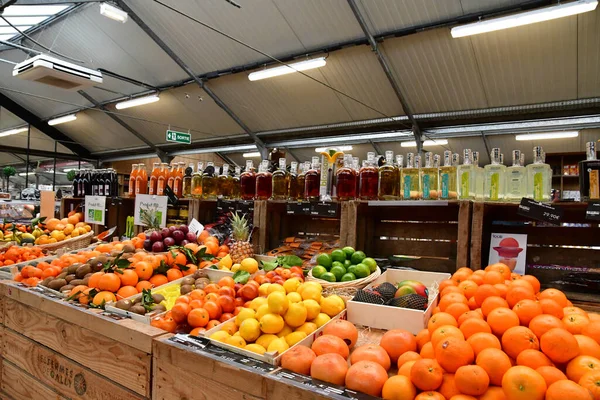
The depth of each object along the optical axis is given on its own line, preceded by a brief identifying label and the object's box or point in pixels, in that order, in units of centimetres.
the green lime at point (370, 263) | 199
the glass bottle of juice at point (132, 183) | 374
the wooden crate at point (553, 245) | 189
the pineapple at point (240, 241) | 248
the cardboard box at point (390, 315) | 146
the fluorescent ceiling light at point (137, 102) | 1126
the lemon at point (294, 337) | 139
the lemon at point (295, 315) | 145
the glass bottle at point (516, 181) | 200
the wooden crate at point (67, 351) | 157
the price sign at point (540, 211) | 171
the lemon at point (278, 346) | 132
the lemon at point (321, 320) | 153
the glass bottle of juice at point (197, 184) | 315
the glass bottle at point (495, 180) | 203
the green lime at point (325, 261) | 205
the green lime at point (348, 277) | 189
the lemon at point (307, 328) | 145
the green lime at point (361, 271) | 193
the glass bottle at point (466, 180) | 205
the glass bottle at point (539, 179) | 193
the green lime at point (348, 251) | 209
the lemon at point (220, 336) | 143
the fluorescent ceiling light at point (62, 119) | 1338
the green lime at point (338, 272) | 193
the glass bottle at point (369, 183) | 232
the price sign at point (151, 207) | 318
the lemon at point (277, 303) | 144
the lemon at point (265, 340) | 138
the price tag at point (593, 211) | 163
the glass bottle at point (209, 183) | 317
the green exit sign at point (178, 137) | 884
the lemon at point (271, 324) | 141
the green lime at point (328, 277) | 191
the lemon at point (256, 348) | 132
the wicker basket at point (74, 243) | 340
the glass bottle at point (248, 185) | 286
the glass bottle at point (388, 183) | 230
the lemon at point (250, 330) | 142
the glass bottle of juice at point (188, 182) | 322
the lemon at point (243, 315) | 153
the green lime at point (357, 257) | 204
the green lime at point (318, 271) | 197
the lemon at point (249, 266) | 215
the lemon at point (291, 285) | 171
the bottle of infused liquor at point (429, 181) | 214
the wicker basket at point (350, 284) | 186
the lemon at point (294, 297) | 157
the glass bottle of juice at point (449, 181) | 210
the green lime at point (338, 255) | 206
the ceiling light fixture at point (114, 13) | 657
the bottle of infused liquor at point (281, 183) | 273
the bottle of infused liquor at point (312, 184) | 253
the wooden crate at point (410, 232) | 228
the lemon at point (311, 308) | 152
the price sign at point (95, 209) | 383
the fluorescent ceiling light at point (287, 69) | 804
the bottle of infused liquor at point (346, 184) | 235
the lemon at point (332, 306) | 160
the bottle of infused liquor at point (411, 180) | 221
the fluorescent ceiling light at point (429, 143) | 1070
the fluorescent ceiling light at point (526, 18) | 554
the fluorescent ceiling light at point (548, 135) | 864
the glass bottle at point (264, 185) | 275
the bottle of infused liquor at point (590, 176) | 182
